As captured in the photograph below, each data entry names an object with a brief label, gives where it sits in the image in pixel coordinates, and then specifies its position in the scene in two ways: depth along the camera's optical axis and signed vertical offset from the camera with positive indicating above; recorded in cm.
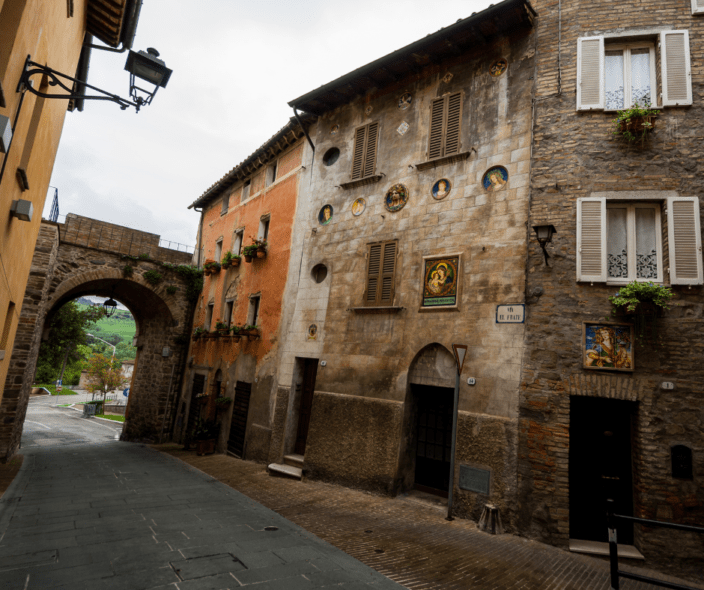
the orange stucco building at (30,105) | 359 +265
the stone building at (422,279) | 824 +231
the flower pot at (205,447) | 1451 -280
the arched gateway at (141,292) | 1778 +280
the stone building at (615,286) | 676 +194
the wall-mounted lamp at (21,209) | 517 +161
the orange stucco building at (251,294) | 1327 +258
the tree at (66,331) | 3288 +145
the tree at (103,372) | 4235 -192
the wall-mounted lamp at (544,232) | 729 +270
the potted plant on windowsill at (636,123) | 760 +489
